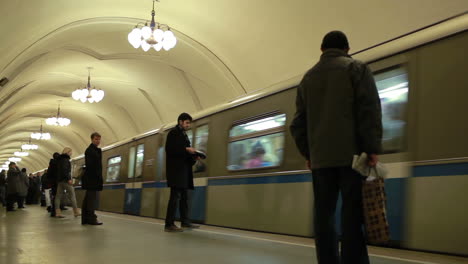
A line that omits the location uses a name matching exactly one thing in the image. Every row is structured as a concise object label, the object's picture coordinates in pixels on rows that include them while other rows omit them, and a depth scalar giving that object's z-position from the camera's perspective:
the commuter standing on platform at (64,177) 10.31
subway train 4.42
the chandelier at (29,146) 41.45
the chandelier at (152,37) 11.61
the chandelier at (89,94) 18.62
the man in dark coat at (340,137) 3.10
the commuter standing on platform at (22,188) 15.78
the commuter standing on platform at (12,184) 15.33
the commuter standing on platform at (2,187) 21.79
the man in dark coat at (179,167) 7.24
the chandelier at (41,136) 30.46
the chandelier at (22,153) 48.21
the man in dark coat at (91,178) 8.82
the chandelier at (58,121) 24.88
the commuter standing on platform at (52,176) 12.18
